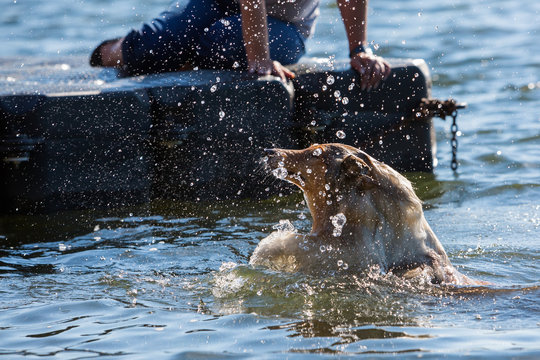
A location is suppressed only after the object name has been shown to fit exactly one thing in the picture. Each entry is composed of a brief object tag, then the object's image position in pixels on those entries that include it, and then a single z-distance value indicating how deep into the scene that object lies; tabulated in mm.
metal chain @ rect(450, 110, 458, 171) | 15205
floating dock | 13008
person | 13945
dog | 9437
